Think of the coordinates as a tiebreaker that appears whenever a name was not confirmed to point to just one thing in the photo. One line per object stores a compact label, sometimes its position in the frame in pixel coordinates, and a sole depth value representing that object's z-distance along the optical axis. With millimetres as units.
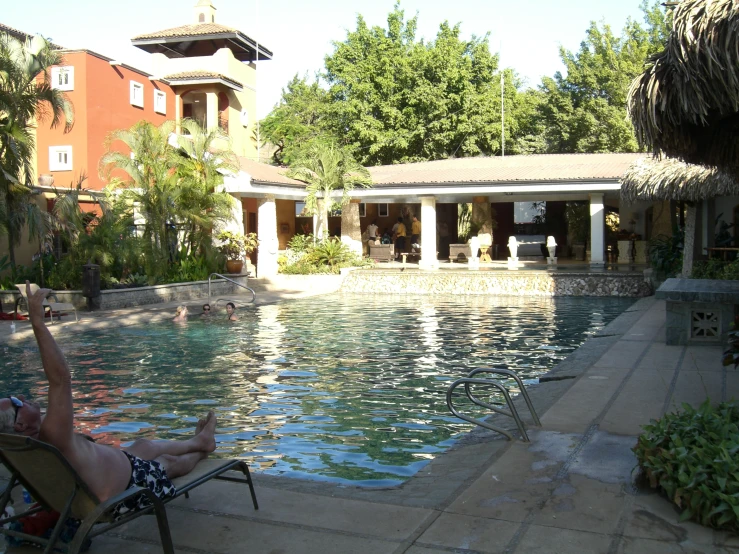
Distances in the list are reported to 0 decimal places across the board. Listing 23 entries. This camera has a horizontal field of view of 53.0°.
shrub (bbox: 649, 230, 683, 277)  20016
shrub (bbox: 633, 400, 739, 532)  4086
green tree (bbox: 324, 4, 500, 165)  39344
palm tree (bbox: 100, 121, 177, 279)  20859
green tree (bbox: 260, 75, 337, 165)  42906
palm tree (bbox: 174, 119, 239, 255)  21766
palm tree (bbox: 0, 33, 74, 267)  16766
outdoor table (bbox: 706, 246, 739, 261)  17281
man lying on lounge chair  3742
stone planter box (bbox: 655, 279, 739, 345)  10633
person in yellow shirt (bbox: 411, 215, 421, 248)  33781
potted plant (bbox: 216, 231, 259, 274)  24000
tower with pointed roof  40156
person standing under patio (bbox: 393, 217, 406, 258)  32844
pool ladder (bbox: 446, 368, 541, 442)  6047
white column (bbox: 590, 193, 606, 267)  25250
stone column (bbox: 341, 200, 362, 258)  30194
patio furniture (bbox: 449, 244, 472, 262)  29516
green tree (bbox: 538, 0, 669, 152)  40250
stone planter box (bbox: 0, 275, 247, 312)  17531
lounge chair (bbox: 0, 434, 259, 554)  3537
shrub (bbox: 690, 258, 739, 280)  14834
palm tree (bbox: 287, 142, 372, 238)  27031
